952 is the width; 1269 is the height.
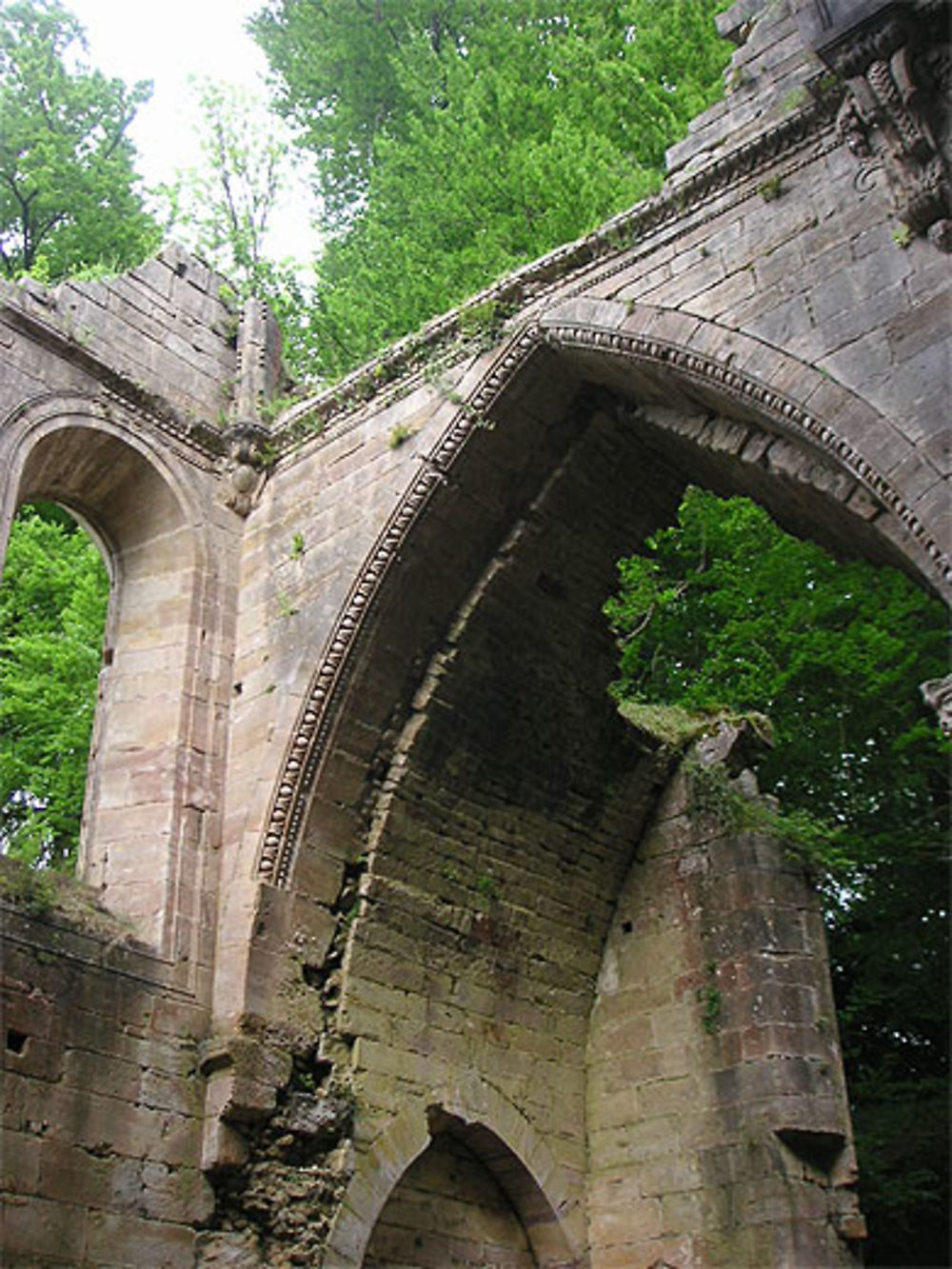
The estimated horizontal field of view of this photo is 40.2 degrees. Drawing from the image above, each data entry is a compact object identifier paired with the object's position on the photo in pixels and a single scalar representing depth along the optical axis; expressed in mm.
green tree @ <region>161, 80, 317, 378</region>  16344
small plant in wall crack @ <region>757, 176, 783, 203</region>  7172
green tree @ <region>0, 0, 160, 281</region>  16109
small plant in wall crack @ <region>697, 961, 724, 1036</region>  8867
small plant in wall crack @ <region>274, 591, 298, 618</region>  9023
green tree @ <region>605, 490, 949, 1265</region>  11078
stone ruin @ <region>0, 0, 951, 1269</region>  6816
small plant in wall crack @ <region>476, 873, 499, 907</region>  9320
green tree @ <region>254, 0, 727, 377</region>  12609
